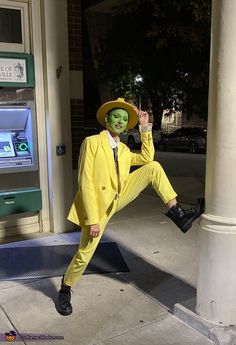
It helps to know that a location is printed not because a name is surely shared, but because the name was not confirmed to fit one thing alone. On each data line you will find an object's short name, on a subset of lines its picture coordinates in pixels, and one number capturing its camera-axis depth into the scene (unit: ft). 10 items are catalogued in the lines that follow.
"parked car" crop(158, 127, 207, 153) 75.53
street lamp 86.37
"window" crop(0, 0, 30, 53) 17.10
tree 28.06
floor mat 14.58
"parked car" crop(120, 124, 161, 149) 86.63
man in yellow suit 10.92
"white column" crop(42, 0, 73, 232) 17.61
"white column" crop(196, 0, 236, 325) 9.75
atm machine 17.13
